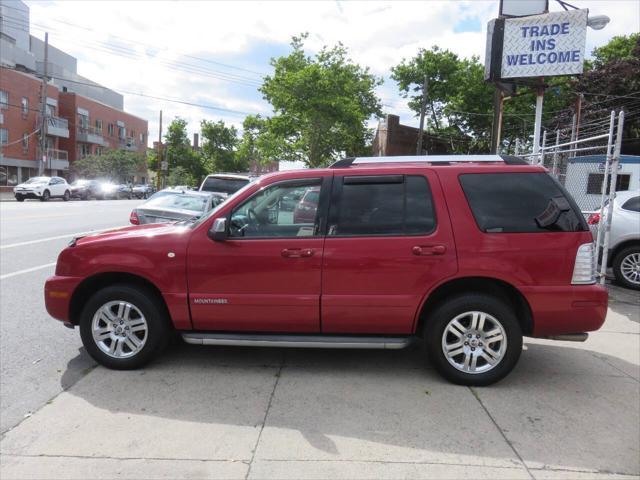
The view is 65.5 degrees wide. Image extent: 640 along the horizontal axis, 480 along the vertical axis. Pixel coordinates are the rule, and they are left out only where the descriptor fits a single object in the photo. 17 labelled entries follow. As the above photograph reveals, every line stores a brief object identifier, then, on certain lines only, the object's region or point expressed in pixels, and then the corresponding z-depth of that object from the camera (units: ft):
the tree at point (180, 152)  234.38
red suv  13.43
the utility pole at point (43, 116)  132.00
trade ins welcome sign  31.45
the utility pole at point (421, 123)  100.31
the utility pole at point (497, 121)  40.96
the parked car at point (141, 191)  163.12
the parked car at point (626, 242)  26.78
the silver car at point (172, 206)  32.81
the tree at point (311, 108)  104.17
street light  30.30
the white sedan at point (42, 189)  102.12
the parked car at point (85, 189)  122.12
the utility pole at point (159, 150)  183.99
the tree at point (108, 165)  167.22
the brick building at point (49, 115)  143.54
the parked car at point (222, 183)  50.57
